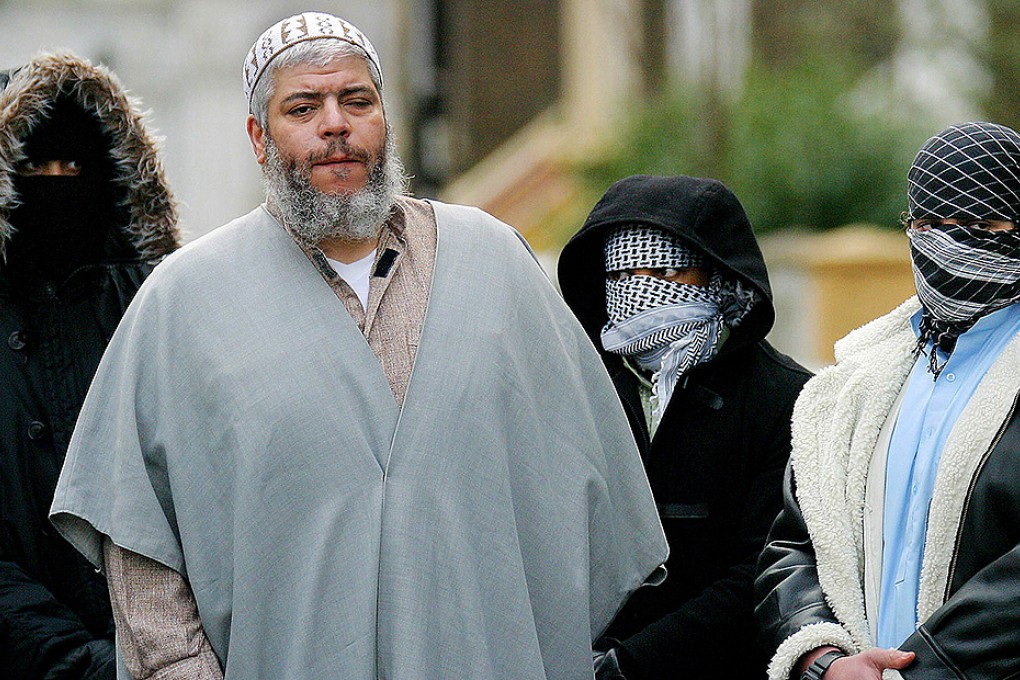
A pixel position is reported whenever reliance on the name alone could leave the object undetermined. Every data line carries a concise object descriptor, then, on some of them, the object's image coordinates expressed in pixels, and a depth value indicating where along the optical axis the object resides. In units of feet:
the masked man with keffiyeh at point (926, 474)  19.13
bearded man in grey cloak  19.20
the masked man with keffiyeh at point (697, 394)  23.93
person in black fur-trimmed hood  22.38
